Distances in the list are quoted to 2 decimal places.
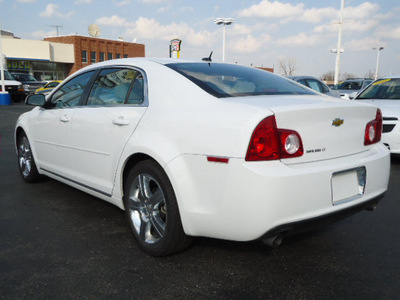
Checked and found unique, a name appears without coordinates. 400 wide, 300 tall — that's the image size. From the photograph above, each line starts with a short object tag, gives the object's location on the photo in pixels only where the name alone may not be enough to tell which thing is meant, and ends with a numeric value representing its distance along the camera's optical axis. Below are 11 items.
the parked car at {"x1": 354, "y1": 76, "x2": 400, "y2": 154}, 6.11
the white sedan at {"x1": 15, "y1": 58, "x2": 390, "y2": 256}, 2.33
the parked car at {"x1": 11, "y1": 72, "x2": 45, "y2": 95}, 25.55
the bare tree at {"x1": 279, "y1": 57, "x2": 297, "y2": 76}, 83.31
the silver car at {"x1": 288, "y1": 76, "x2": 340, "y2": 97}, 11.13
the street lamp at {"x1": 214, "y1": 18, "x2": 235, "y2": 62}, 34.47
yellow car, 24.69
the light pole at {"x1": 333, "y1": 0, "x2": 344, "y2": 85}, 28.33
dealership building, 41.19
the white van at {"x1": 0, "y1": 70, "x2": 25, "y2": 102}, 23.02
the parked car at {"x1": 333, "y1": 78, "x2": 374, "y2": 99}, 17.02
